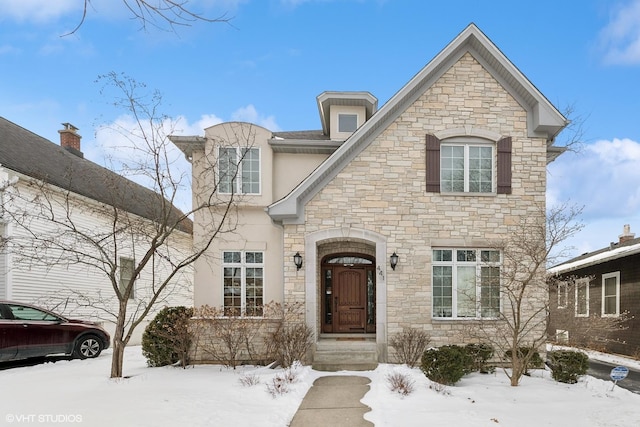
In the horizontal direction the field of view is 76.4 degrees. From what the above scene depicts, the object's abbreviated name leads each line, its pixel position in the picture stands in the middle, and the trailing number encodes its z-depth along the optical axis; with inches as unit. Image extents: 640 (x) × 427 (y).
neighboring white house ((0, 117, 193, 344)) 478.0
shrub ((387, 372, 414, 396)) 294.2
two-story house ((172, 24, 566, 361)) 419.5
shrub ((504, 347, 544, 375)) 379.6
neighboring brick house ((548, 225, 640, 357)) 546.9
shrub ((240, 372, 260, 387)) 313.7
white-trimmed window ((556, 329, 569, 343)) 345.7
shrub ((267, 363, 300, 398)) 294.6
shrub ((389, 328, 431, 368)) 400.2
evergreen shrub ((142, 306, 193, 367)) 397.4
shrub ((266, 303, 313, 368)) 393.4
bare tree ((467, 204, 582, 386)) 392.2
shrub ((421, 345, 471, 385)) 324.5
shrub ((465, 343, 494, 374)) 380.2
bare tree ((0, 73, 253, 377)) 342.0
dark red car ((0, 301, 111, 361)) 398.0
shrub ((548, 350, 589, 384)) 342.3
